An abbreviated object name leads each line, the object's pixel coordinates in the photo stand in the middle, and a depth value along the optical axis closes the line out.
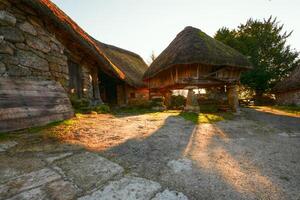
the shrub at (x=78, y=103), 6.52
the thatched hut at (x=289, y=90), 16.29
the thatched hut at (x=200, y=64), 8.35
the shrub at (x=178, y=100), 16.30
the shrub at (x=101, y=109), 7.15
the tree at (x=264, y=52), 20.97
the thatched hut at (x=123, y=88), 12.54
